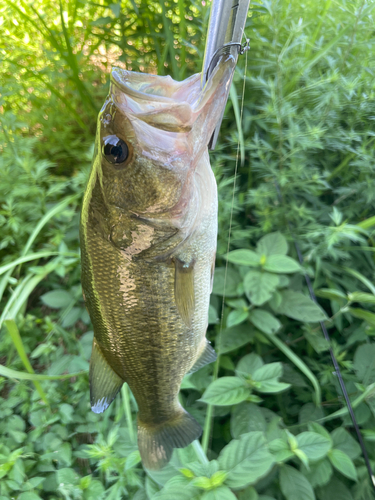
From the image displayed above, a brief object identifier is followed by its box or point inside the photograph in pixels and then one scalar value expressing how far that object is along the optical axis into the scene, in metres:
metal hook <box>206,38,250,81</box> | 0.19
